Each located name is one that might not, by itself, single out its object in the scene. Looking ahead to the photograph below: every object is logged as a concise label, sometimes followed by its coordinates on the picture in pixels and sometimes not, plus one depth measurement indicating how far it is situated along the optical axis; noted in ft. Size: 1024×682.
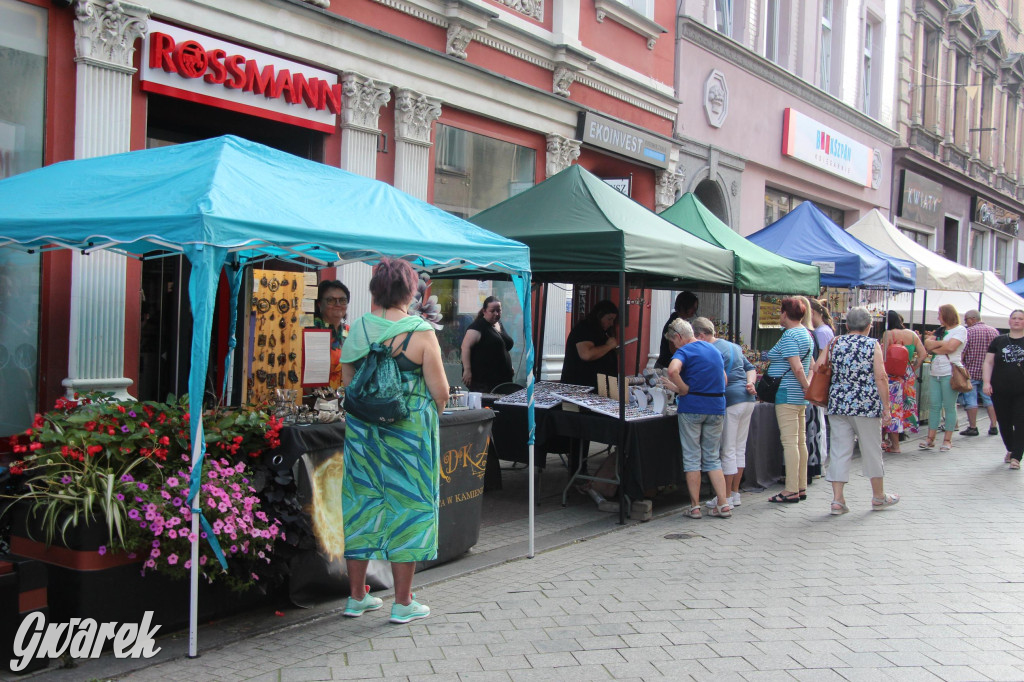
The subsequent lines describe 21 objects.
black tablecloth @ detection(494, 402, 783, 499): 23.39
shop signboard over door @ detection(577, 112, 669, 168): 40.09
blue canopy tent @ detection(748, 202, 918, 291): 37.60
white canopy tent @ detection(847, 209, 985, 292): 43.88
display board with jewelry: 18.52
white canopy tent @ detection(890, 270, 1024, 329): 55.72
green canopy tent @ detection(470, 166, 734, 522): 22.98
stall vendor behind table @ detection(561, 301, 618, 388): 28.30
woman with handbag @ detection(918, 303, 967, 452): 39.11
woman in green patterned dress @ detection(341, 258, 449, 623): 14.55
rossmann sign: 23.57
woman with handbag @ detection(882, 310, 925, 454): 36.68
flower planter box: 13.26
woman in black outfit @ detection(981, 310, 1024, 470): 34.19
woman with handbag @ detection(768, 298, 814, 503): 25.96
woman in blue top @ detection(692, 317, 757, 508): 24.67
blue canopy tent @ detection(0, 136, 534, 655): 13.06
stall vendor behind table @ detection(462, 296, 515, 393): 28.32
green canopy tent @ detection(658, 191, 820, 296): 29.22
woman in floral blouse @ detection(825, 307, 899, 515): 24.57
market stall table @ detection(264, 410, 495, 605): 15.35
